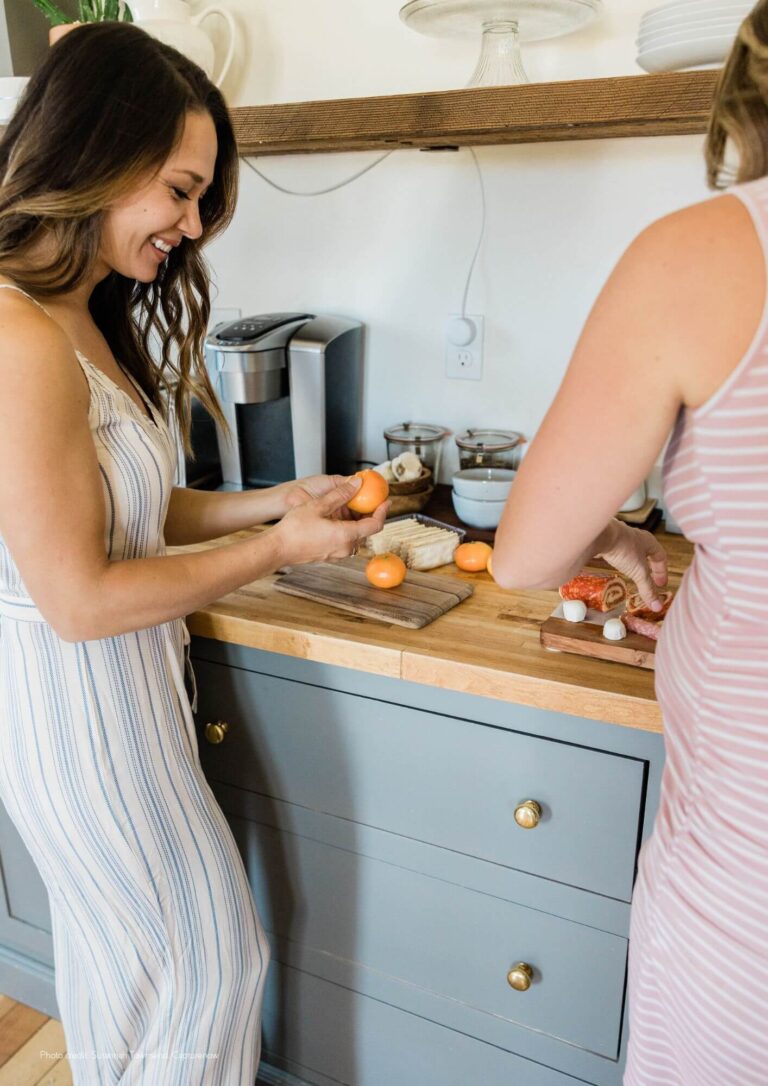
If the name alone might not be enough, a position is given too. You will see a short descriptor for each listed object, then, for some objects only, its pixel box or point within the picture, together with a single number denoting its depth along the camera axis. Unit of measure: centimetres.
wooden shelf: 121
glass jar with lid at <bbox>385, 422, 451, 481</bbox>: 170
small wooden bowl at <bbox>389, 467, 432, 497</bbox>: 158
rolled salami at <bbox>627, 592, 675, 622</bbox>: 115
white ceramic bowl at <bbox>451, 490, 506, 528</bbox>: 150
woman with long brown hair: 93
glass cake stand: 138
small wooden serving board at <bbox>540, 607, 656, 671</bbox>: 108
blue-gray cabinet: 113
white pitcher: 159
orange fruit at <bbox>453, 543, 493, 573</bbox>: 140
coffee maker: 158
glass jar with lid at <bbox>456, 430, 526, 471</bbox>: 165
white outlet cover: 172
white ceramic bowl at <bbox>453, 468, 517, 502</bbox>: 150
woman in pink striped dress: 59
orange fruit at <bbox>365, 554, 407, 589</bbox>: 131
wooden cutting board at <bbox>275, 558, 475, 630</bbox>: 123
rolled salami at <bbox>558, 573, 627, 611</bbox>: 118
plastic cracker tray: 149
